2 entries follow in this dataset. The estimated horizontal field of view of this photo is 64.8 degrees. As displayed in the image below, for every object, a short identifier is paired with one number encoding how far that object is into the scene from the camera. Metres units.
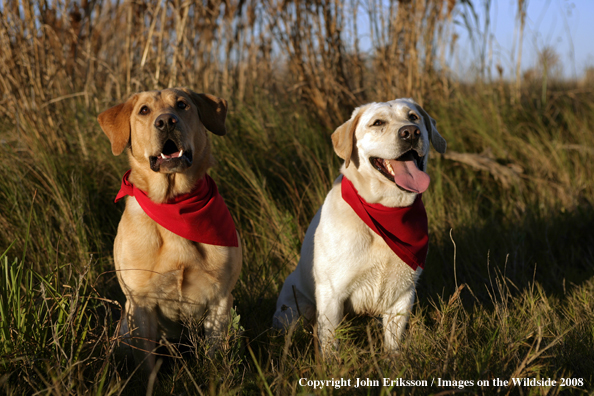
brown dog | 2.59
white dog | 2.74
